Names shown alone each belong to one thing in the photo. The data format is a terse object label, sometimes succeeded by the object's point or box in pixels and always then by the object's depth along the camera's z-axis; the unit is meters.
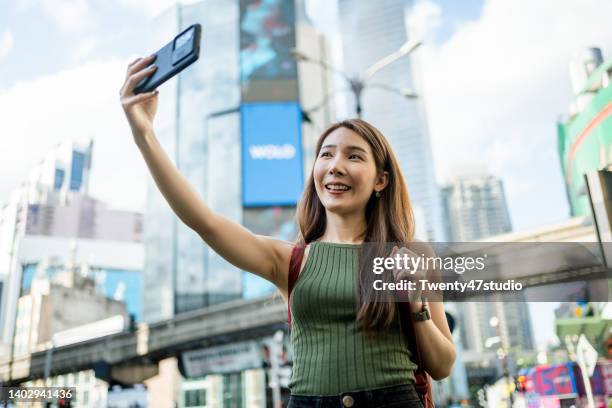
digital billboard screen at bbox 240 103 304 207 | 36.19
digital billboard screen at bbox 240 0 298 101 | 40.50
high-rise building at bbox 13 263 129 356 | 31.85
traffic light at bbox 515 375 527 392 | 12.74
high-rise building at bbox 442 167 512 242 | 70.88
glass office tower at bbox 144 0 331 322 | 37.97
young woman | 1.50
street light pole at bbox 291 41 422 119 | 11.30
